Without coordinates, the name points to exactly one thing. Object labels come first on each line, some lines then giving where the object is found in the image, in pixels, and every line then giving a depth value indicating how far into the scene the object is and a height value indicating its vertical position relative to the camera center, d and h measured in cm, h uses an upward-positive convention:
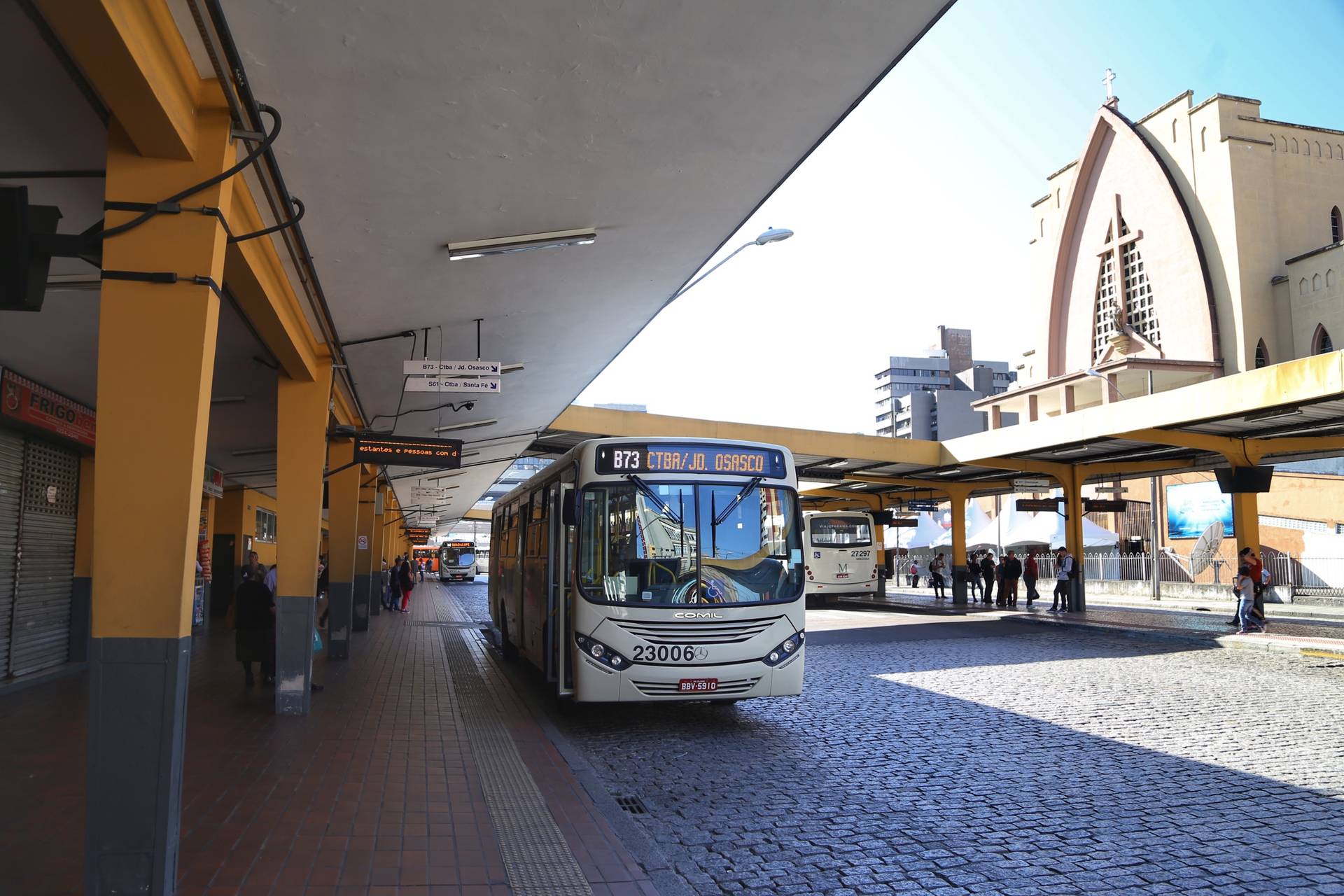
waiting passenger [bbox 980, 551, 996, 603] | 3391 -88
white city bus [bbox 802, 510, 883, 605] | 3250 -21
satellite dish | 4038 -2
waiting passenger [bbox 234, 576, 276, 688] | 1187 -96
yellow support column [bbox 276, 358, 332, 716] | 1018 +18
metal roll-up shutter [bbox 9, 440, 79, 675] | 1262 -15
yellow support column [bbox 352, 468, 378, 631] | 2089 -13
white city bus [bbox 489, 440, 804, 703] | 946 -27
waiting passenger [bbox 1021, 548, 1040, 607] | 3234 -97
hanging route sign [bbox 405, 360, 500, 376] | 1094 +199
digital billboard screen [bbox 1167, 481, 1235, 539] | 4219 +172
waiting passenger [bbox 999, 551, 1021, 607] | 3167 -104
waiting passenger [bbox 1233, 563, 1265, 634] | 1891 -95
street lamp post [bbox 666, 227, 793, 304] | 1442 +457
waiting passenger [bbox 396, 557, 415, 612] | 3275 -114
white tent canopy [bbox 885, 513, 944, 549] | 4931 +68
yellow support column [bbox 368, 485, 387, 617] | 2842 -73
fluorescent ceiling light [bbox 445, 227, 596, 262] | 839 +260
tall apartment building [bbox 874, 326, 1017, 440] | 10906 +2108
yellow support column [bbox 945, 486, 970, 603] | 3478 +88
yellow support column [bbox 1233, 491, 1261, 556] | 2234 +61
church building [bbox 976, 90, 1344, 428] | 3991 +1289
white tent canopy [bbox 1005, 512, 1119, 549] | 4506 +65
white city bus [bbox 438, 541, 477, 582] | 6738 -103
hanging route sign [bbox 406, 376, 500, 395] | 1092 +182
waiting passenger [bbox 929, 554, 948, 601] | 3725 -103
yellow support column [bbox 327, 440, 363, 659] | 1512 +6
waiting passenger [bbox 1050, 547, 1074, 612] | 2802 -74
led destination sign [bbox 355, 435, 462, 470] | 1238 +120
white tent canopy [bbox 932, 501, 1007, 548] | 5146 +123
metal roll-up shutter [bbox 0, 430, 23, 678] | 1198 +36
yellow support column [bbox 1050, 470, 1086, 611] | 2855 +99
